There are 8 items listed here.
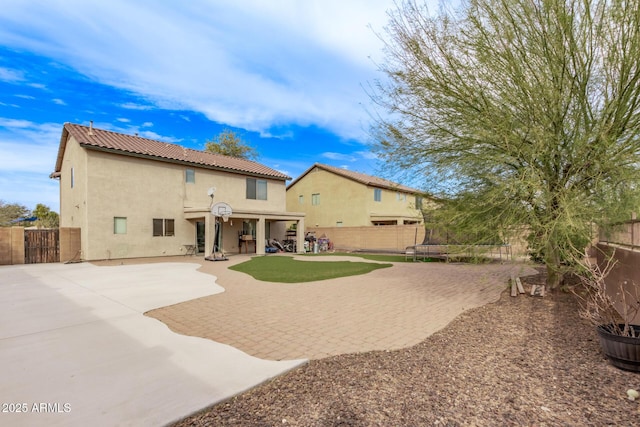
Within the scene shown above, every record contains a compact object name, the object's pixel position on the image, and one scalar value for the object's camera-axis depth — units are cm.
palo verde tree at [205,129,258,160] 3753
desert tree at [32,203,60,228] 3474
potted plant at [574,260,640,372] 336
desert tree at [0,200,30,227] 2477
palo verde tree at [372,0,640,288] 506
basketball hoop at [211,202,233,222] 1675
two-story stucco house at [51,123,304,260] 1633
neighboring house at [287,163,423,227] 2795
